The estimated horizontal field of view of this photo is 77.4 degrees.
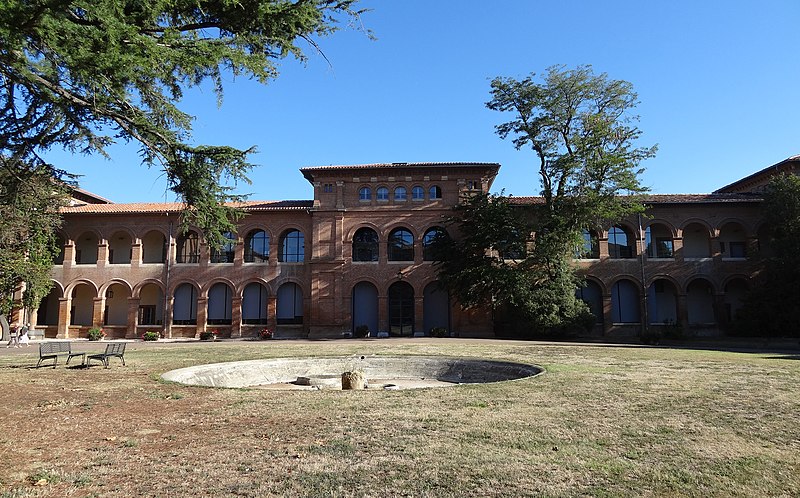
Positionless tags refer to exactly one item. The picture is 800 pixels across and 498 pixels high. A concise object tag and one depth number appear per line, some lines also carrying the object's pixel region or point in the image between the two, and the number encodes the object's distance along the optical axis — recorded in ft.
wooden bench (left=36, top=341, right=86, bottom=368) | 46.78
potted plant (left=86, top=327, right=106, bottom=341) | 102.12
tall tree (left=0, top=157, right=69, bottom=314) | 88.99
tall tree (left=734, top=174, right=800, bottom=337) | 88.69
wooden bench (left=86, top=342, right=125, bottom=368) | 45.12
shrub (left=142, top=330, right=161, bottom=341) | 101.35
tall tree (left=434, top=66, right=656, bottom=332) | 94.32
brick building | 106.11
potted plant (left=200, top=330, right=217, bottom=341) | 103.76
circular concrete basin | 46.88
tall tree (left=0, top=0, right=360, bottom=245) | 22.79
